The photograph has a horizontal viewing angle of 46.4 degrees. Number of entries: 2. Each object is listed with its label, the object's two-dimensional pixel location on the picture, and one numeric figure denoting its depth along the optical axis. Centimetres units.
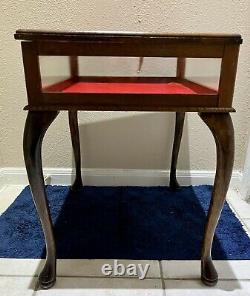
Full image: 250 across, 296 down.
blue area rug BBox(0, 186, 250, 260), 92
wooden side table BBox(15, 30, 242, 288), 61
